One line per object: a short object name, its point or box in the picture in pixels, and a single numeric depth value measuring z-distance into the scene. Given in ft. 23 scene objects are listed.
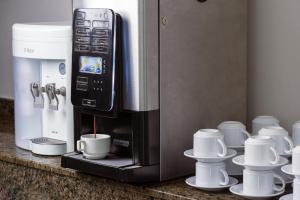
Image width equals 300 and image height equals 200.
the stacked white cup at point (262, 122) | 9.43
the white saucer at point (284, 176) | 8.78
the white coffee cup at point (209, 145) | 8.65
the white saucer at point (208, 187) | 8.68
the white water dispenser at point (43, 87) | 10.19
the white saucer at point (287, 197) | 8.27
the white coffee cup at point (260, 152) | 8.29
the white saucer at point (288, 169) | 8.15
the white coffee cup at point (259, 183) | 8.35
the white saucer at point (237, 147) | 9.14
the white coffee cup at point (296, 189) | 8.09
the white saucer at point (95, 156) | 9.23
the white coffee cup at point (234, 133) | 9.20
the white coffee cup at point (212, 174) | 8.70
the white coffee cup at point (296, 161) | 8.01
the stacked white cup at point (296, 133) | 9.08
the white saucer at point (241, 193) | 8.34
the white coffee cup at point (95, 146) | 9.19
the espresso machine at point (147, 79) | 8.87
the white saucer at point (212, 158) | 8.63
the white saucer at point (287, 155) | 8.72
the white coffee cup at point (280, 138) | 8.73
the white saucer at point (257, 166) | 8.28
